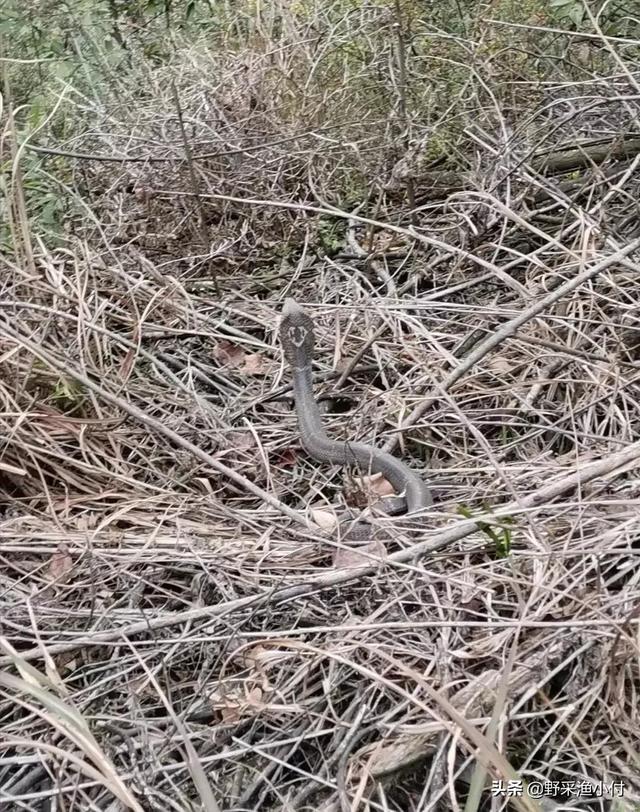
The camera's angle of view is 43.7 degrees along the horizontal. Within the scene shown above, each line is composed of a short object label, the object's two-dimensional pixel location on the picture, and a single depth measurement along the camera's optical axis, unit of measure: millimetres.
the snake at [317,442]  2520
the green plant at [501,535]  1949
